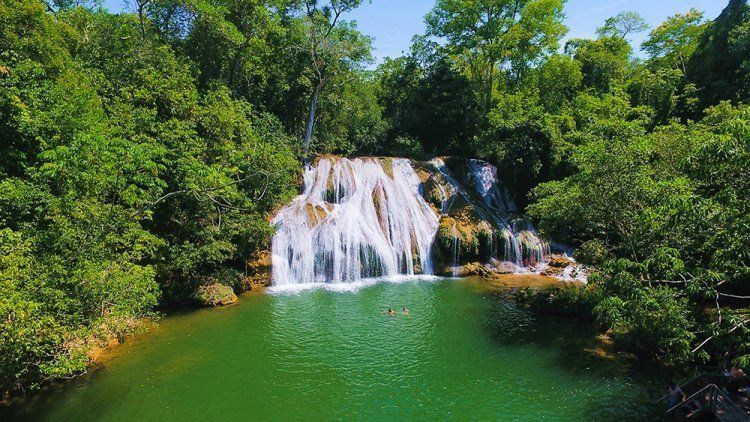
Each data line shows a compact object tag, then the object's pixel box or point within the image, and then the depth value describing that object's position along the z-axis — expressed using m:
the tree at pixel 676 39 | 35.28
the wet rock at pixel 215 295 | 17.14
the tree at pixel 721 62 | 25.23
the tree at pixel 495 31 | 32.94
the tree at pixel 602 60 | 35.22
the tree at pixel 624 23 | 45.66
